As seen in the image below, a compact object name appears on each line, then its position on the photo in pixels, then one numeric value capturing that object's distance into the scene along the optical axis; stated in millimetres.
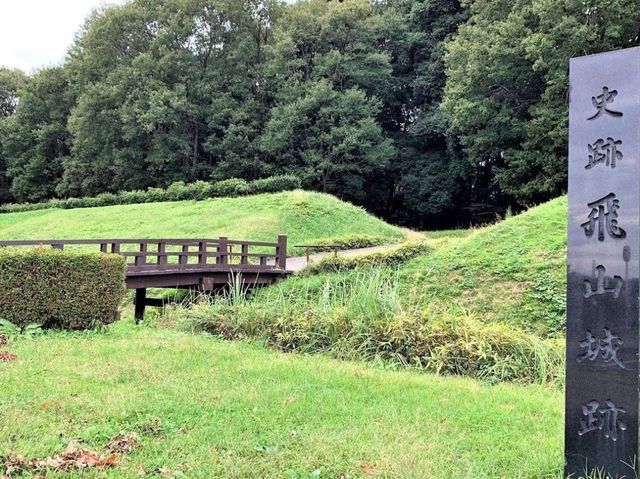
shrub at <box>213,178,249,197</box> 28023
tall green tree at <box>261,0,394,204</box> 33656
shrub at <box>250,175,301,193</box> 27906
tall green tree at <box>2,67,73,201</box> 44000
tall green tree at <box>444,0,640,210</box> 23219
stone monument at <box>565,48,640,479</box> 3285
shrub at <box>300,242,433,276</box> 15758
